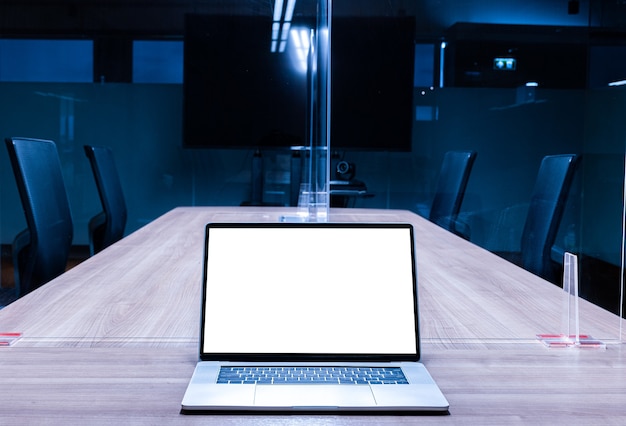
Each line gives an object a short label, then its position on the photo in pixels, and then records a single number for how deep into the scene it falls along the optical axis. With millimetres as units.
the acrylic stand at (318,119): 2094
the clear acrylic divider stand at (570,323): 870
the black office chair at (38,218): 1936
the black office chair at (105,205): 2738
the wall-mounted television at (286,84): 2479
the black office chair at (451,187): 2570
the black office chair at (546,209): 1943
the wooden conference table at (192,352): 632
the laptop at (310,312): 702
